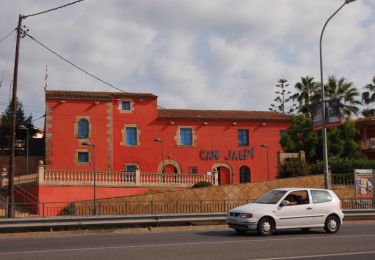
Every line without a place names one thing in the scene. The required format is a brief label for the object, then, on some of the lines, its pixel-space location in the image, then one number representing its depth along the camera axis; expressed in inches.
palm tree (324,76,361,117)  2206.0
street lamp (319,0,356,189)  955.3
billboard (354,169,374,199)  1082.7
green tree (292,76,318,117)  2416.8
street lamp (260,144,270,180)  1986.8
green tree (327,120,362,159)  1755.7
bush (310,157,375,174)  1487.5
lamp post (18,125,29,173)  1867.6
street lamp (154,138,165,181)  1868.8
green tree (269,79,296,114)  3186.5
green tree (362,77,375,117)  2426.7
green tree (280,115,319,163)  1775.3
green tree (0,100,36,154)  2284.7
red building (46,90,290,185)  1777.8
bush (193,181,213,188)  1446.4
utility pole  1107.2
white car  651.5
